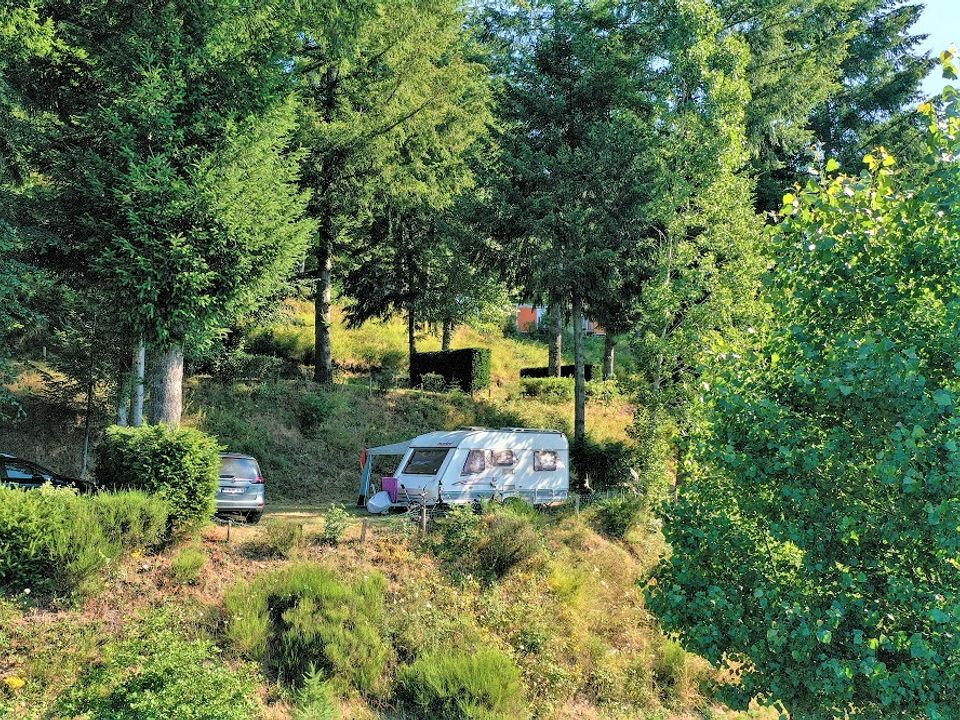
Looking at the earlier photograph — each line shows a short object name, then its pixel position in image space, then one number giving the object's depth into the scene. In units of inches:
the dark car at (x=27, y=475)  561.8
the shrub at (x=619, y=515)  650.2
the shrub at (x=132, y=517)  427.5
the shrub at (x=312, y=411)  919.0
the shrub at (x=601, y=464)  784.3
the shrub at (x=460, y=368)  1104.2
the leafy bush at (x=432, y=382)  1109.1
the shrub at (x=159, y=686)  325.7
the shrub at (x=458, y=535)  535.5
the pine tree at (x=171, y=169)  515.8
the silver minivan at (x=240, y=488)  577.0
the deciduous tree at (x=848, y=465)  259.8
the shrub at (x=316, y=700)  382.3
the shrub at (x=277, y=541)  491.2
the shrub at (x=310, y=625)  419.8
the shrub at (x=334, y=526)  519.2
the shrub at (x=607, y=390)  738.8
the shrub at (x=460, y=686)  414.6
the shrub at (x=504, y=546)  535.1
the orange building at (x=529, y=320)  2118.2
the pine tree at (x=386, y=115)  880.3
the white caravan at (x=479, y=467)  667.4
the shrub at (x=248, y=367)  927.7
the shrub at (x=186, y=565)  442.0
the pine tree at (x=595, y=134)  791.7
